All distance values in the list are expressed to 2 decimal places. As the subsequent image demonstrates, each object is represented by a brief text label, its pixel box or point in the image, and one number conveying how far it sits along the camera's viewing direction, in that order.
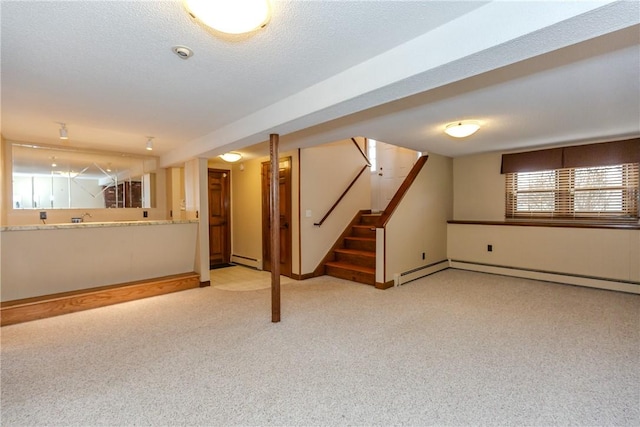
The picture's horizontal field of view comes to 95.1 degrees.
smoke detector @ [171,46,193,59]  1.87
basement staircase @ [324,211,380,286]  4.76
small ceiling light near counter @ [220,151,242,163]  5.22
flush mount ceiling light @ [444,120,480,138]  3.40
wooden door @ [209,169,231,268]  6.38
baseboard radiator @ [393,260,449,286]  4.57
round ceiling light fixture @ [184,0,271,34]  1.33
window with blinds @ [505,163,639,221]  4.32
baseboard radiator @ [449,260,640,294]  4.18
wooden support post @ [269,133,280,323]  3.22
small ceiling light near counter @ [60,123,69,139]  3.40
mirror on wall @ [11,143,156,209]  4.20
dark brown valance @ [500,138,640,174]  4.17
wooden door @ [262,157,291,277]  5.17
